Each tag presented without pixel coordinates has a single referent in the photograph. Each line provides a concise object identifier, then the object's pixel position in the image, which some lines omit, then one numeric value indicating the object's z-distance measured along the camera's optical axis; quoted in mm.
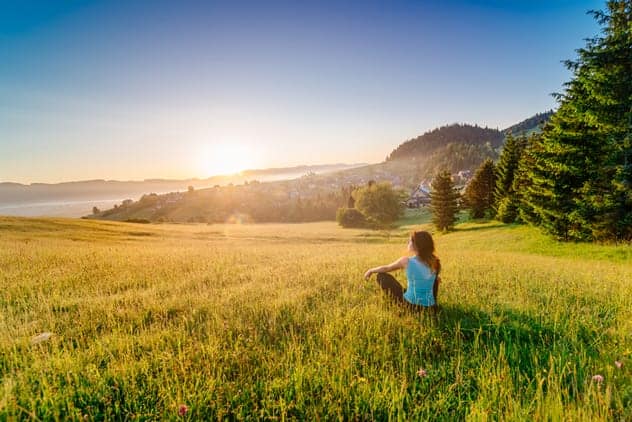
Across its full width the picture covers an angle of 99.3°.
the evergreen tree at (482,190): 45188
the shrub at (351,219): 74312
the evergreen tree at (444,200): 41916
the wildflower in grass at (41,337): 3910
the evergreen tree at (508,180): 36031
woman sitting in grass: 4906
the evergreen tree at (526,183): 26969
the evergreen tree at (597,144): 17156
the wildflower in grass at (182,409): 2446
